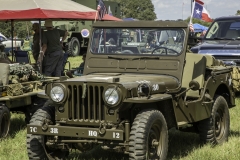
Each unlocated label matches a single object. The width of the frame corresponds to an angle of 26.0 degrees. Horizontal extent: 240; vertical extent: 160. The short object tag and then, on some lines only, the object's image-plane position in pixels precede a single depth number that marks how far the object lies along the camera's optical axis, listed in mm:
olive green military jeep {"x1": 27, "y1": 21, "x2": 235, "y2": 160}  5230
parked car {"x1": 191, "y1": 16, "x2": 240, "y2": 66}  11078
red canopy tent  10477
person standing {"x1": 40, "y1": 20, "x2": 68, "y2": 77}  11586
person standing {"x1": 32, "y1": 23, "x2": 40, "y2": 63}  11992
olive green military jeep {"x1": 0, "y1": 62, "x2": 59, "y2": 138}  7633
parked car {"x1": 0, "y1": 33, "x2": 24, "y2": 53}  27780
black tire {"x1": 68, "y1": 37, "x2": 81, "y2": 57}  25309
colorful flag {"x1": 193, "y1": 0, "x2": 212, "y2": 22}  13438
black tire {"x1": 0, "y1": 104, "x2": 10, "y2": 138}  7488
